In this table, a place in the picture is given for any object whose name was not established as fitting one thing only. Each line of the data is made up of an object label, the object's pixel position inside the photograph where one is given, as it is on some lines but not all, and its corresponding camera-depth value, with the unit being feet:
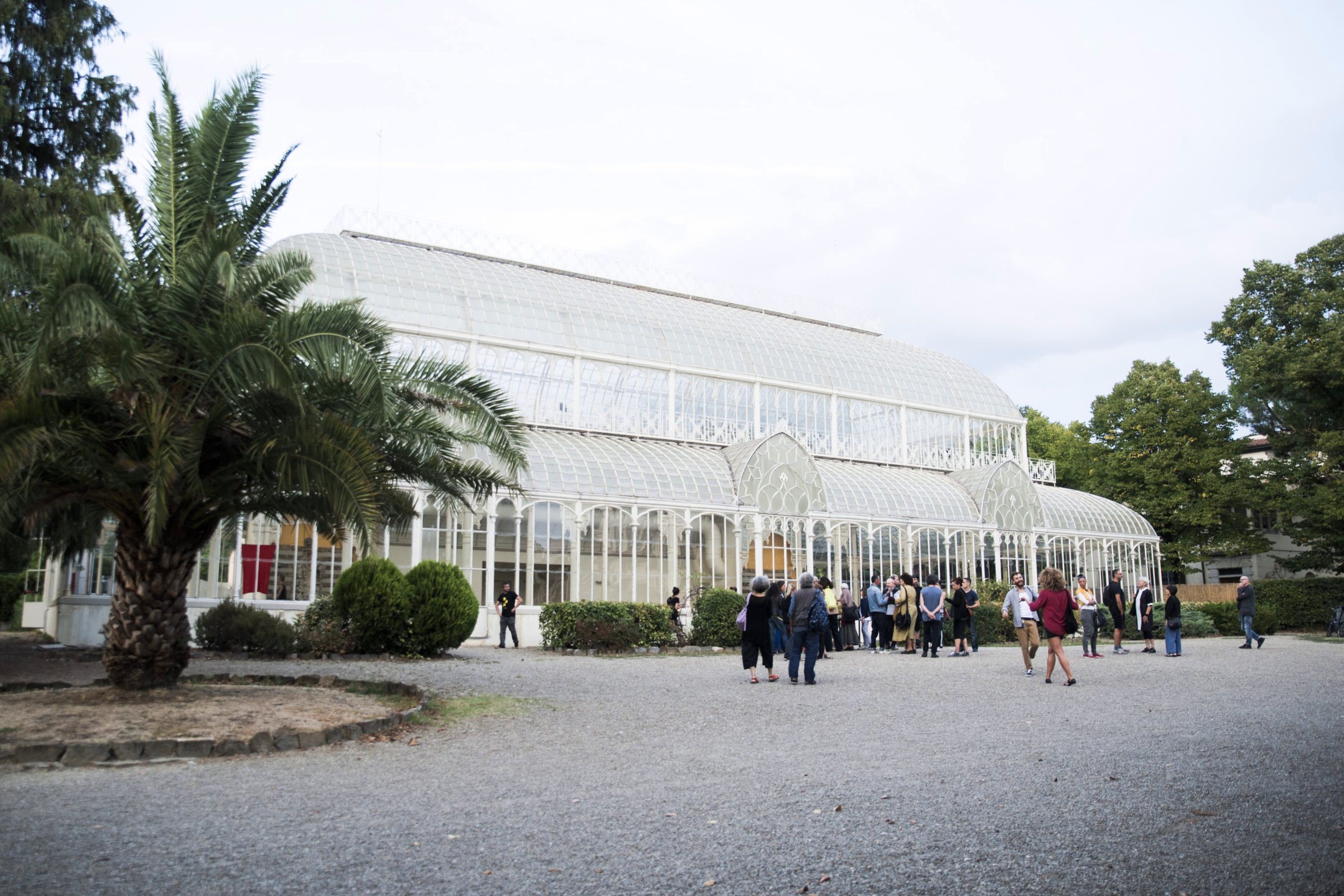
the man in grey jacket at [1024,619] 55.31
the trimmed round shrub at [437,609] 61.36
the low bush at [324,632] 61.16
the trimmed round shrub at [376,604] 60.54
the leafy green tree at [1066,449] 155.12
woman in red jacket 50.80
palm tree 35.12
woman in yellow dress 74.08
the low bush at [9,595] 117.08
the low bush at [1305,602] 115.24
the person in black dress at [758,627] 52.80
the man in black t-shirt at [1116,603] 76.74
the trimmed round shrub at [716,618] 74.59
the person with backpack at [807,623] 51.70
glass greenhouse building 77.46
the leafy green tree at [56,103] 63.67
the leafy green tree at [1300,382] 116.37
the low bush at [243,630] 60.59
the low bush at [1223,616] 103.55
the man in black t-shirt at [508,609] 71.97
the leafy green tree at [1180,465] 132.87
